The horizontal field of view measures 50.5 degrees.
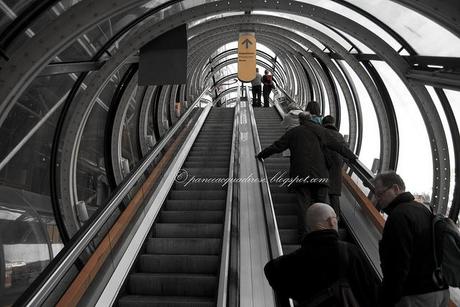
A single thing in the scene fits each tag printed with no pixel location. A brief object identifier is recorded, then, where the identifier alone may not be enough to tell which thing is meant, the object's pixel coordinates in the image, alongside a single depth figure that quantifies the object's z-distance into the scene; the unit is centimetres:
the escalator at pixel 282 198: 576
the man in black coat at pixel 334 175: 605
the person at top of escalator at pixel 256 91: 1978
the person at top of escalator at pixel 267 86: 1953
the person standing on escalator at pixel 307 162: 539
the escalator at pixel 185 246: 468
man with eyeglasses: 285
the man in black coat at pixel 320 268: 254
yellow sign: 1372
